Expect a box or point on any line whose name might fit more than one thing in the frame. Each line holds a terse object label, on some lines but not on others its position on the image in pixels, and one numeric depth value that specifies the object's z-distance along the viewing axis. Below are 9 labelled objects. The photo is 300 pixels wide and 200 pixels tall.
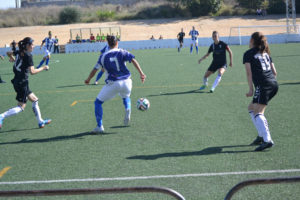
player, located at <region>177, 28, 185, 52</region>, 67.59
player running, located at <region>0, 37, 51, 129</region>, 14.76
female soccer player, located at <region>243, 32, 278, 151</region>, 11.47
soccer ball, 16.11
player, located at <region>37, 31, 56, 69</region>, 44.61
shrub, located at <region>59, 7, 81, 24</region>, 132.00
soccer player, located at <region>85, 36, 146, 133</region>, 14.16
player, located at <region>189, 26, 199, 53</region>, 59.01
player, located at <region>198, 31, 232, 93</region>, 22.72
